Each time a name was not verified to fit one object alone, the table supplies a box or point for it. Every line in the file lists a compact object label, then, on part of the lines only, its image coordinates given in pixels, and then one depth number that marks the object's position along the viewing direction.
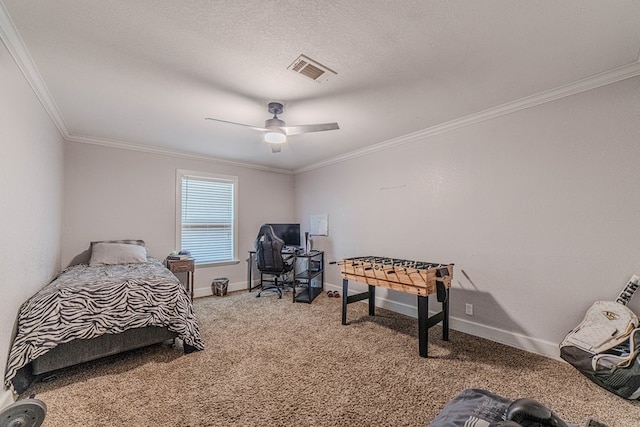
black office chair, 4.57
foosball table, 2.58
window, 4.64
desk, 4.49
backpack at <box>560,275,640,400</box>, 1.87
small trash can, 4.68
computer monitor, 5.27
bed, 2.07
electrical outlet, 3.05
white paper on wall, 5.08
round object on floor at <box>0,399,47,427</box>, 1.14
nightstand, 4.08
